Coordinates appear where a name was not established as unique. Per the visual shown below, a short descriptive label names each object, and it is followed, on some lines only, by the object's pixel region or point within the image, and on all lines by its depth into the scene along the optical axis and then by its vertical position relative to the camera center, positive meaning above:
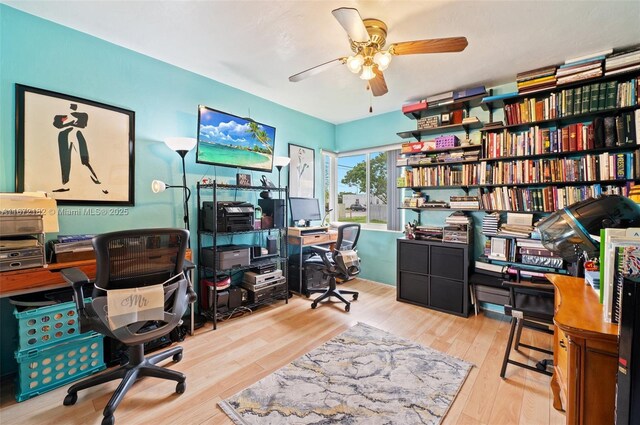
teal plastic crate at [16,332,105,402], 1.63 -1.04
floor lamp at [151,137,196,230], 2.37 +0.58
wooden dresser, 0.98 -0.60
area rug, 1.54 -1.20
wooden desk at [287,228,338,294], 3.44 -0.40
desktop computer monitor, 3.75 +0.02
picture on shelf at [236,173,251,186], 3.06 +0.36
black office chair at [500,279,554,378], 1.79 -0.67
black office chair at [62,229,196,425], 1.48 -0.47
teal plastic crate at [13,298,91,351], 1.63 -0.76
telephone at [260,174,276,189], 3.33 +0.36
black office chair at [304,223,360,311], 3.03 -0.59
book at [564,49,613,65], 2.26 +1.38
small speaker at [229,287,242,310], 2.82 -0.96
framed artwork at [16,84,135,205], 1.92 +0.49
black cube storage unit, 2.93 -0.76
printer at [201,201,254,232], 2.68 -0.07
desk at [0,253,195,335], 1.59 -0.45
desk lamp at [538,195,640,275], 1.21 -0.05
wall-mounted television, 2.82 +0.81
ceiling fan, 1.65 +1.11
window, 4.04 +0.39
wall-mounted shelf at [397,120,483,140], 3.09 +1.03
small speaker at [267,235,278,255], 3.29 -0.44
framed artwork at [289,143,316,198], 3.92 +0.60
